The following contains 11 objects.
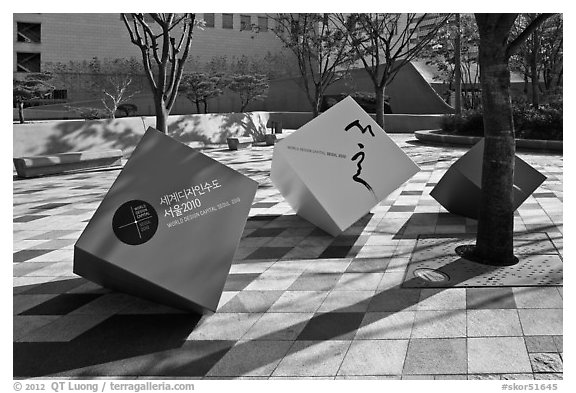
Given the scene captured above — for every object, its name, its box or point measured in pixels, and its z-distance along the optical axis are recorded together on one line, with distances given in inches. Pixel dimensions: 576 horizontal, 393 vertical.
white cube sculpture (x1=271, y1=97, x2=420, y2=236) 307.6
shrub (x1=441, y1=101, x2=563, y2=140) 781.9
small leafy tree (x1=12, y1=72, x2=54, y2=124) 1282.0
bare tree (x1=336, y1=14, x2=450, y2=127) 784.3
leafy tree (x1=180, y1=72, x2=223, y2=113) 1499.8
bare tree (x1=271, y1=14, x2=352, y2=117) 830.5
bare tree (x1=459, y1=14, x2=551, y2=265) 245.4
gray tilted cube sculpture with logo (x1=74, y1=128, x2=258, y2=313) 185.3
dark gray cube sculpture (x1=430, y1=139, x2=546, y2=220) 327.9
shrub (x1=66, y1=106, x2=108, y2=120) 1294.3
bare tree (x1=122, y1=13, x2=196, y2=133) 616.7
